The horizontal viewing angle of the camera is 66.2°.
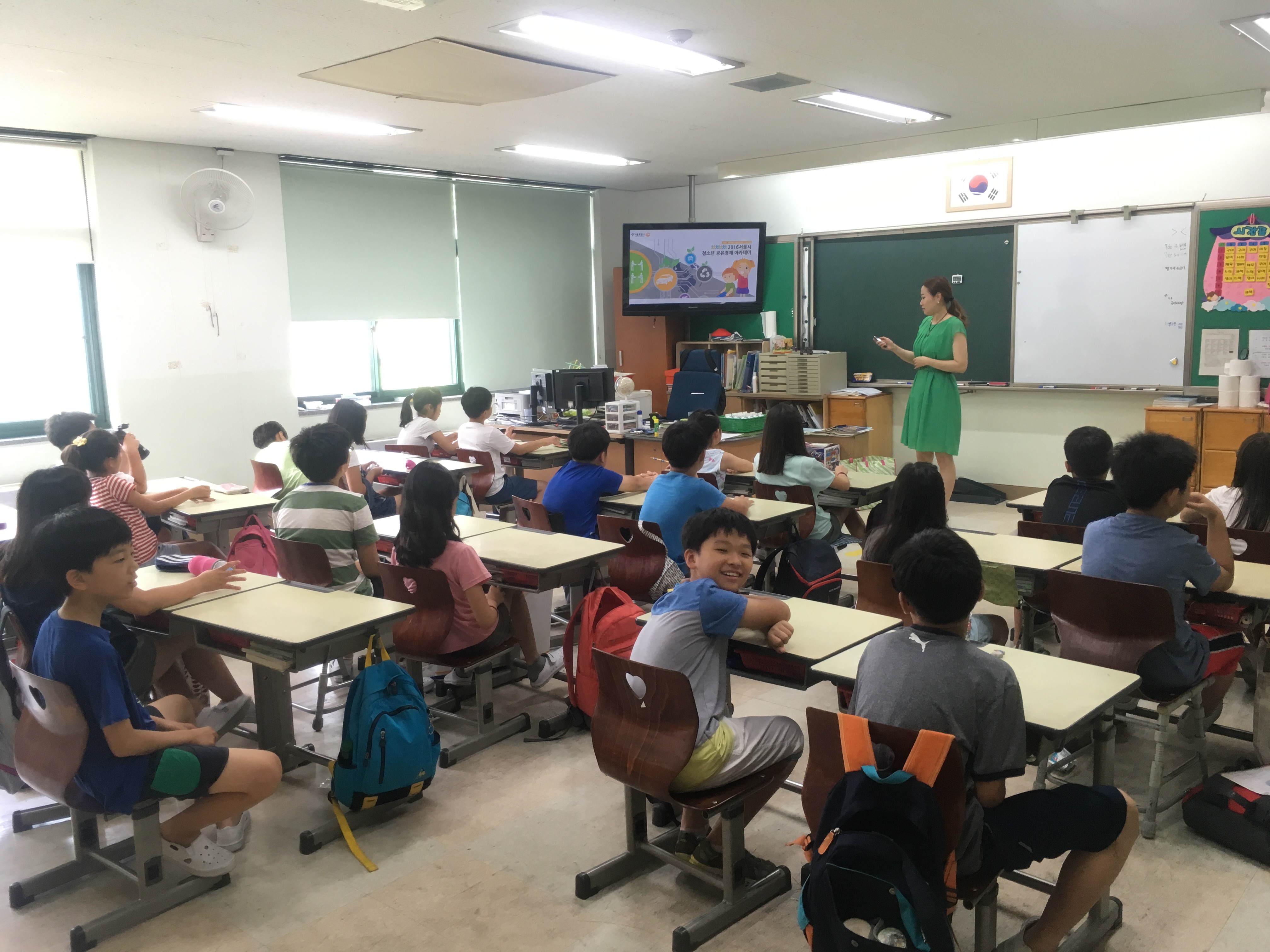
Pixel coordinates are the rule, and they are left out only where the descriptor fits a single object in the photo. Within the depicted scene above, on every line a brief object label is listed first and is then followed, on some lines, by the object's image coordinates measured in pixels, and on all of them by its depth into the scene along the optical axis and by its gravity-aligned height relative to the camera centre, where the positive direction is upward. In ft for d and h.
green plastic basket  22.95 -2.06
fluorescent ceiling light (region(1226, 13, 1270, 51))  13.76 +4.26
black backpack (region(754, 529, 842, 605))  13.33 -3.21
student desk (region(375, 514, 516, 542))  13.28 -2.54
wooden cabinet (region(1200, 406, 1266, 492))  20.43 -2.39
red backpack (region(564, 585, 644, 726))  9.20 -2.66
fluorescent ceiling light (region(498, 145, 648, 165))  23.93 +4.70
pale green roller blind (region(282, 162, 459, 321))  24.57 +2.66
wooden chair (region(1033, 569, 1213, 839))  8.86 -2.78
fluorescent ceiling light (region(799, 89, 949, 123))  18.58 +4.46
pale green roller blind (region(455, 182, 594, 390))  28.71 +1.87
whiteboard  22.44 +0.64
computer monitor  24.20 -1.14
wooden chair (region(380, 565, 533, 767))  10.87 -3.34
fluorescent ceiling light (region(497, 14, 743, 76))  12.96 +4.22
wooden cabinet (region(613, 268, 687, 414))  31.12 -0.26
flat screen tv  28.96 +2.07
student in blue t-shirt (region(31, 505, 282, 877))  7.46 -2.58
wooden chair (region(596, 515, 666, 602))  12.35 -2.84
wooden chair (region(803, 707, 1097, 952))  5.72 -2.81
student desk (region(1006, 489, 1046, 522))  14.11 -2.53
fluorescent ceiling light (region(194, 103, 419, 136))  18.35 +4.49
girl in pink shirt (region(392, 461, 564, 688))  10.91 -2.32
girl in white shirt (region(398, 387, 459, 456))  20.72 -1.68
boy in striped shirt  11.53 -1.96
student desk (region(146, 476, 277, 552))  15.25 -2.58
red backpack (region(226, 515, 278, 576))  12.55 -2.59
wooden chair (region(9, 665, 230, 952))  7.55 -4.17
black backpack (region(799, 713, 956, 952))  5.36 -2.94
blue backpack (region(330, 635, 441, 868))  9.45 -3.84
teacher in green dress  19.77 -0.96
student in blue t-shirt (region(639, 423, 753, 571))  12.46 -1.97
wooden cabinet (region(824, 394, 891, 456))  26.66 -2.26
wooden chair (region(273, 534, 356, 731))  11.19 -2.48
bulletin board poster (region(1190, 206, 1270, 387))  21.02 +1.15
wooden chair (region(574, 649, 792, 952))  7.29 -3.21
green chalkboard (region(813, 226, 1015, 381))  25.17 +1.15
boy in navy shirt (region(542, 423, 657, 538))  14.49 -2.13
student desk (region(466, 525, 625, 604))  11.25 -2.55
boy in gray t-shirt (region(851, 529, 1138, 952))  5.98 -2.36
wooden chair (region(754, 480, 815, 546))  14.62 -2.51
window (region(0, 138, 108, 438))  20.33 +1.34
